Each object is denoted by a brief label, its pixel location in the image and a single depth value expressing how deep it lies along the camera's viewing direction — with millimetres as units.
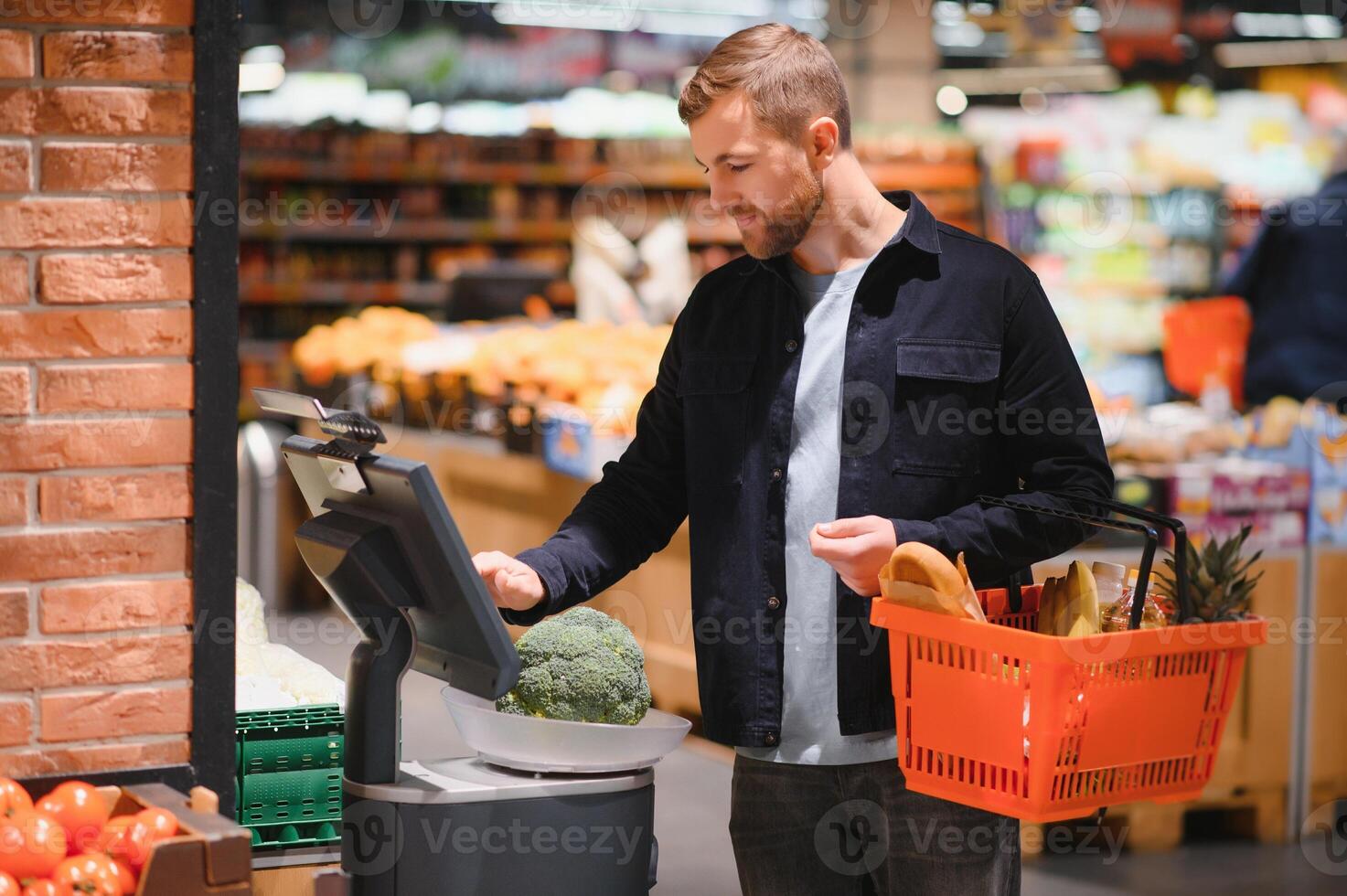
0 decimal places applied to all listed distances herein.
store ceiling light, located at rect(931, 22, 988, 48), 11311
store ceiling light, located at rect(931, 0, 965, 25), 10711
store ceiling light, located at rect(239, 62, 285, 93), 10773
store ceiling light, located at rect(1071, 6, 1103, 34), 10633
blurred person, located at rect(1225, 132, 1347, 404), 6586
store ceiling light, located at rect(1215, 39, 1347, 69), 11312
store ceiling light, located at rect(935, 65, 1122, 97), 10633
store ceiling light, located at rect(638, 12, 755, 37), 11305
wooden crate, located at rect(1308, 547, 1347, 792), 4613
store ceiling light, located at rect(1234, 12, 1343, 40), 11453
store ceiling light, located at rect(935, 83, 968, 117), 10906
